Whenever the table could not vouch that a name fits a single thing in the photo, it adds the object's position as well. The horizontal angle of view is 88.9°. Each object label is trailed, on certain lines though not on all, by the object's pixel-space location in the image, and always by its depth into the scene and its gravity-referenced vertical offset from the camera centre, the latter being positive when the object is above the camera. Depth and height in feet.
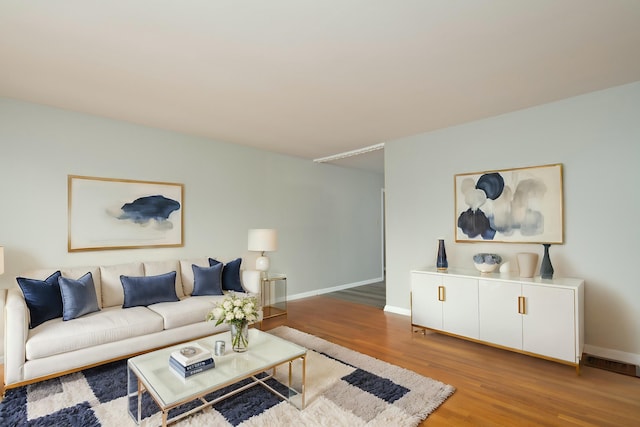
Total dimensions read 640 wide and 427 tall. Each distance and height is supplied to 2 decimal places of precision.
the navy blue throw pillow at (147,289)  11.00 -2.46
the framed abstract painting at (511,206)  10.94 +0.40
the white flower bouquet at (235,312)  7.84 -2.26
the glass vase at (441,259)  12.76 -1.65
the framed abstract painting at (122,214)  11.60 +0.20
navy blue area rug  6.91 -4.29
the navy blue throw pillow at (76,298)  9.46 -2.34
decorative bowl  11.47 -1.60
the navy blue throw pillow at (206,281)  12.59 -2.43
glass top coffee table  6.22 -3.27
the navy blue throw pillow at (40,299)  9.08 -2.28
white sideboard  9.36 -3.03
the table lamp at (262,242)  14.78 -1.09
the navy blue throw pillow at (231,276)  13.64 -2.46
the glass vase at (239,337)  7.99 -2.93
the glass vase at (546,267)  10.52 -1.63
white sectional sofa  8.04 -3.09
